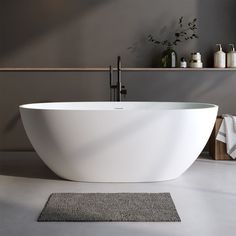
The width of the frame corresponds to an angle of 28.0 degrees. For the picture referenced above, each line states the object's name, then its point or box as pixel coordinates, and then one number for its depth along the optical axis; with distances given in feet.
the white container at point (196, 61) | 16.15
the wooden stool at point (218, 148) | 14.77
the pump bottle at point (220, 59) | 16.17
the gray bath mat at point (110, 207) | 8.52
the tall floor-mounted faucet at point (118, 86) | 14.57
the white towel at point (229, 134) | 14.56
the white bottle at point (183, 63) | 16.20
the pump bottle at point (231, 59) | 16.16
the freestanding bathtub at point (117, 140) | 10.69
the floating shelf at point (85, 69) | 16.03
